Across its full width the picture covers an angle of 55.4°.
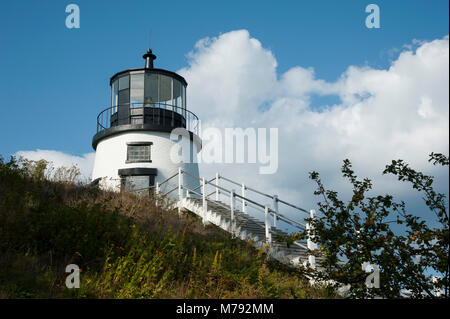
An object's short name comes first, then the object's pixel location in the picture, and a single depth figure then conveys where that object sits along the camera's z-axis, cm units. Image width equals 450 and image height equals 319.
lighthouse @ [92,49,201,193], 2002
